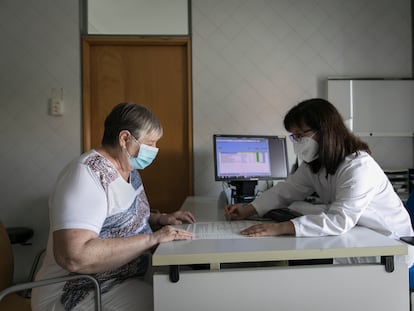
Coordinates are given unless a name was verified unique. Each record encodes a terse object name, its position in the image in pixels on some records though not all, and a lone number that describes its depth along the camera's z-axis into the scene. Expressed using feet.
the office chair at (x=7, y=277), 4.37
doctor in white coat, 3.69
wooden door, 8.71
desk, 3.14
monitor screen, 7.02
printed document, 3.74
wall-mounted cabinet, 8.53
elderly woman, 3.24
